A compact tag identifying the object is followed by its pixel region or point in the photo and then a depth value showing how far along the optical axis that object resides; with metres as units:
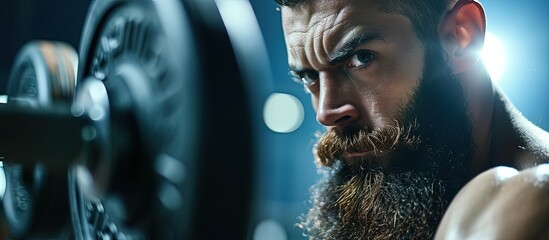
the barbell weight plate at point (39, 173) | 0.42
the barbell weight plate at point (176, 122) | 0.29
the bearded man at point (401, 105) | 1.36
